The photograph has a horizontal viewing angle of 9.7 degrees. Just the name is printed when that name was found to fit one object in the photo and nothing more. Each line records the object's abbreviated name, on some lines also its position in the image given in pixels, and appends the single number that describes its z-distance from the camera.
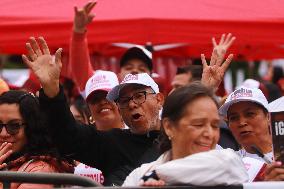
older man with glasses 10.17
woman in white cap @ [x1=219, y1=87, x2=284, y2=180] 11.42
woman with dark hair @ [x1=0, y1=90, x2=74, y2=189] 10.54
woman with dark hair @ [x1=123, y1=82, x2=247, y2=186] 8.19
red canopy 14.73
